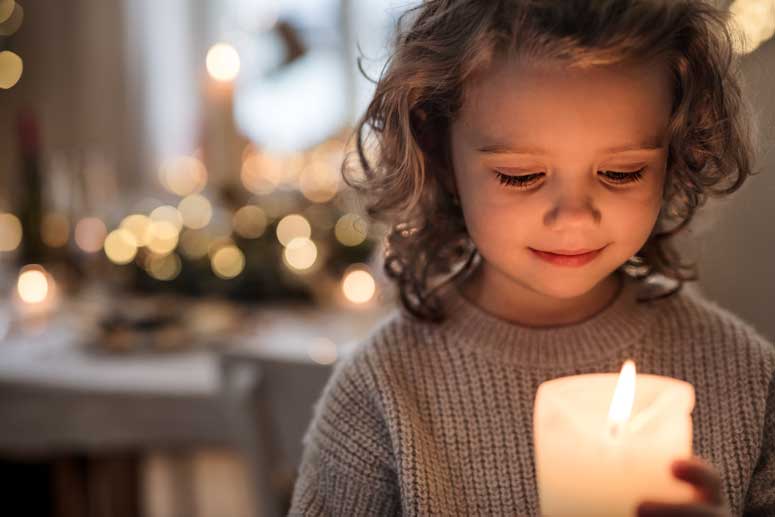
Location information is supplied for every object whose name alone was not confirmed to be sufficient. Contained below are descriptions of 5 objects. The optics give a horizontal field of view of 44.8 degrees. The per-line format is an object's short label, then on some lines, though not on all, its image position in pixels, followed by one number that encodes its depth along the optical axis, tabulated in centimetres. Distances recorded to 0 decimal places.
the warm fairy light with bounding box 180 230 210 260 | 220
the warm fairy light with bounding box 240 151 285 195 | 296
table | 147
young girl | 79
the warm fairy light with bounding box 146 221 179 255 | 228
